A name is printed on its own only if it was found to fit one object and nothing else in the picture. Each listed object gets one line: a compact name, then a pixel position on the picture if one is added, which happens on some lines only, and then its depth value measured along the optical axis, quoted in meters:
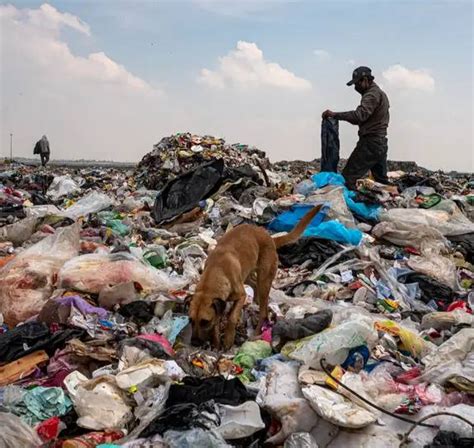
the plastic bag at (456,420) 2.82
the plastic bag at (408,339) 4.00
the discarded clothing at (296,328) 3.86
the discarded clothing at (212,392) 3.08
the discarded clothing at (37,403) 3.14
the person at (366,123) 8.20
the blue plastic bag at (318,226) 6.52
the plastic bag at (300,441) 2.81
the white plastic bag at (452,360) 3.41
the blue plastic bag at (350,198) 7.77
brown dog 3.93
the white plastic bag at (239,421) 2.82
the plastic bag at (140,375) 3.25
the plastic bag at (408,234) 6.80
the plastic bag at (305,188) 8.44
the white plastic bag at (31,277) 4.55
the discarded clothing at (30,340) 3.75
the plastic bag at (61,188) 11.67
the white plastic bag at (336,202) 7.25
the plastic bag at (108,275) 4.71
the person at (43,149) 20.27
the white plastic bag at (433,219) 7.19
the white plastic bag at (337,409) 2.86
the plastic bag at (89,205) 8.65
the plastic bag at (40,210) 8.24
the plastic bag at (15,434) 2.69
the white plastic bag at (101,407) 3.02
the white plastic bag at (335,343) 3.54
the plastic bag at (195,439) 2.68
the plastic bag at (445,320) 4.44
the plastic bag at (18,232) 7.01
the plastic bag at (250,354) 3.67
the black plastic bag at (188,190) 8.29
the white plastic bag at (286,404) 2.95
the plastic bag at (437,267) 5.88
